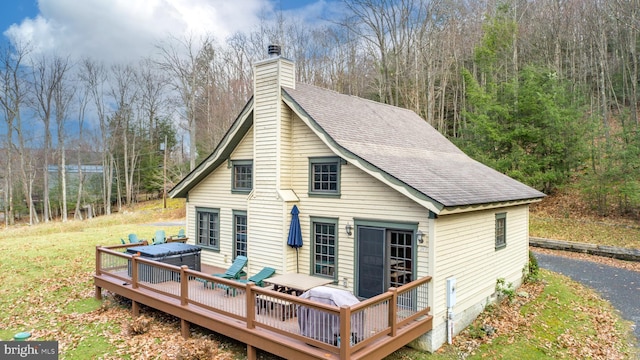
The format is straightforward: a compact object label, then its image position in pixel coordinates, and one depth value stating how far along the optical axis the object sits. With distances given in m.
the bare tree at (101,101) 35.03
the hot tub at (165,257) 9.87
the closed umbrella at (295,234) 10.16
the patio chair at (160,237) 13.63
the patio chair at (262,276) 9.41
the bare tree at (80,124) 34.59
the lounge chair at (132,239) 13.38
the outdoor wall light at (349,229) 9.41
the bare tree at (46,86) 32.44
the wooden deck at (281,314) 6.25
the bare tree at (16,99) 31.14
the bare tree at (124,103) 36.56
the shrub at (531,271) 12.78
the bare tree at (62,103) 33.00
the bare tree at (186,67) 32.03
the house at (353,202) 8.33
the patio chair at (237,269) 10.02
